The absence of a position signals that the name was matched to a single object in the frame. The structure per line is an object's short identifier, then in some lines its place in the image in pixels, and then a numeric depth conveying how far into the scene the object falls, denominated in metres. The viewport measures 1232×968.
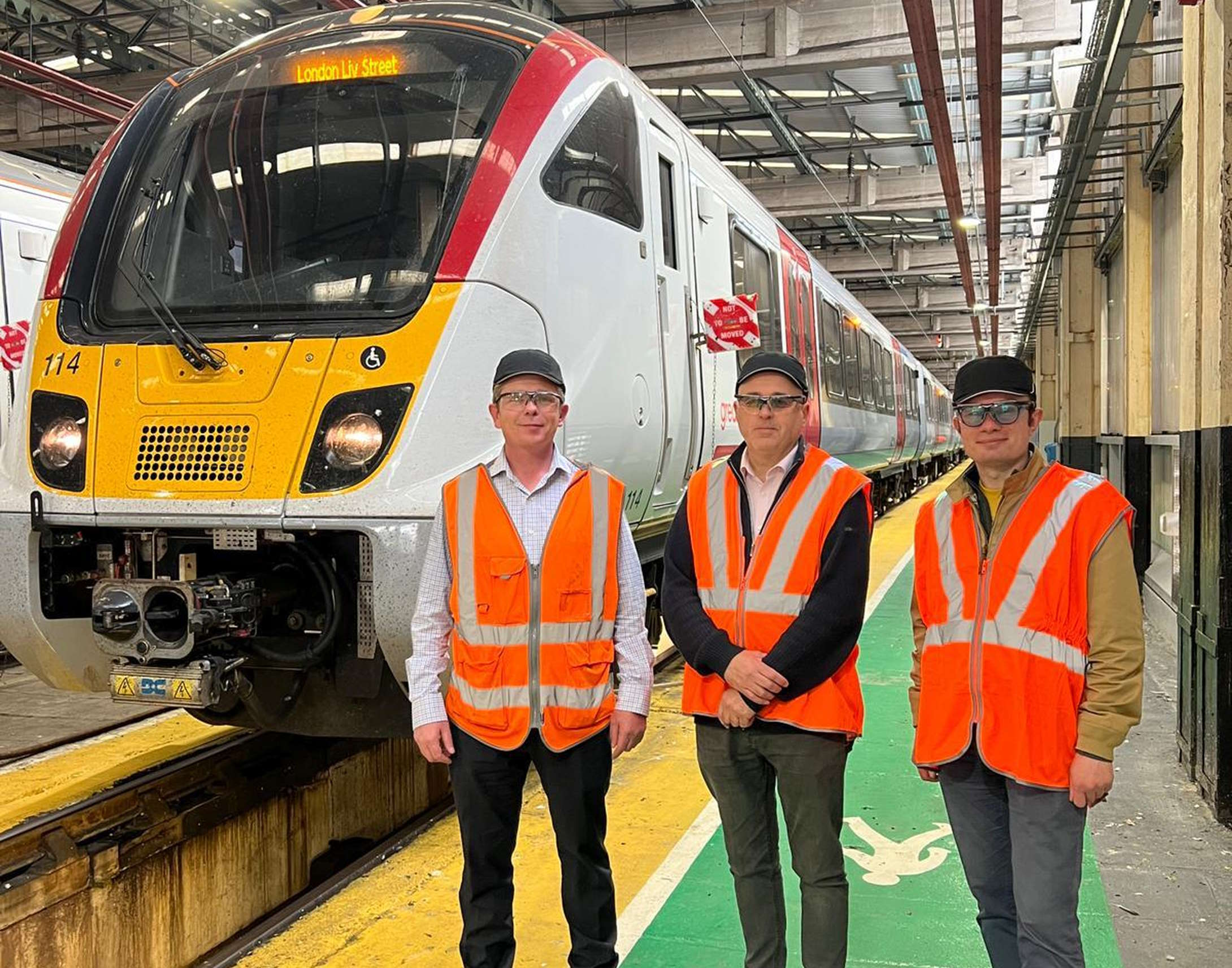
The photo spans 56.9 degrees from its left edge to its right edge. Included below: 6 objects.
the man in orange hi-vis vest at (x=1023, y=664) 2.51
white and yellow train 3.66
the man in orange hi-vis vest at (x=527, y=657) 2.85
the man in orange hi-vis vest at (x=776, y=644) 2.77
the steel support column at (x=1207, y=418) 4.52
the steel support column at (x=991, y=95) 8.38
